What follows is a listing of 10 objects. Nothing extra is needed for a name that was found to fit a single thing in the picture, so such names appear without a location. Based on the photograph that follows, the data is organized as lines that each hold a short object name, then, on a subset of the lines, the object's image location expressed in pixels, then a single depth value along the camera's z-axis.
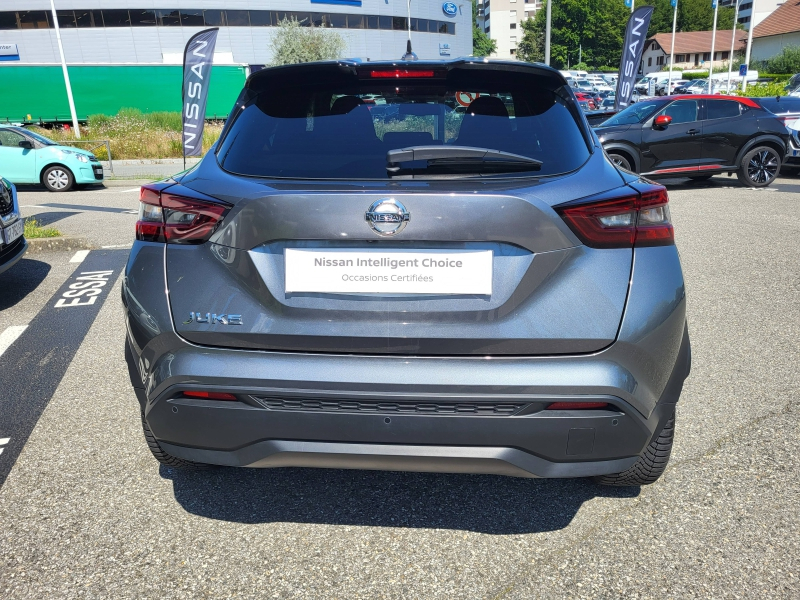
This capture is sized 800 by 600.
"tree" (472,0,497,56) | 119.34
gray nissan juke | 1.97
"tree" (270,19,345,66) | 47.88
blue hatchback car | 15.20
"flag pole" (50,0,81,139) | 27.75
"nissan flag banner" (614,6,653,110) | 17.14
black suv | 12.47
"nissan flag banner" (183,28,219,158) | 13.05
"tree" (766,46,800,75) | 61.59
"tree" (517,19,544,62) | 104.38
